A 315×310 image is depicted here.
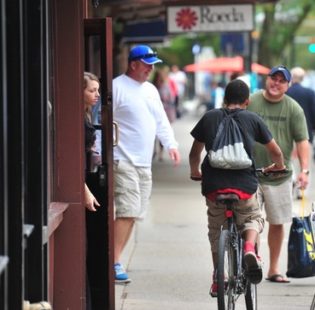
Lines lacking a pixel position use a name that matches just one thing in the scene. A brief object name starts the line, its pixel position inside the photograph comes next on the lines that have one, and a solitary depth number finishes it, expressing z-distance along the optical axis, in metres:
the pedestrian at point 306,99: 24.44
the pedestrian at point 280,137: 15.79
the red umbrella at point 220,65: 65.59
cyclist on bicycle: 12.57
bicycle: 12.06
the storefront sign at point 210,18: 30.94
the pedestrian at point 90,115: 12.60
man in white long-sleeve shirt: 16.16
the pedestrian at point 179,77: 76.33
